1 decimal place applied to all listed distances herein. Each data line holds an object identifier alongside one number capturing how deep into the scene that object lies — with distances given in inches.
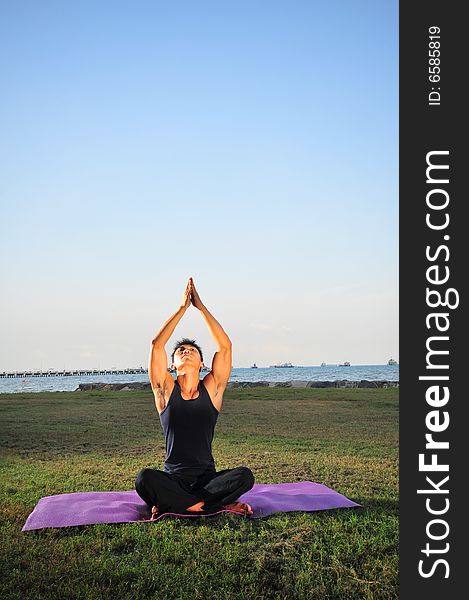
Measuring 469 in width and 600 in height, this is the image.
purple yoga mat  158.9
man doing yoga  164.2
